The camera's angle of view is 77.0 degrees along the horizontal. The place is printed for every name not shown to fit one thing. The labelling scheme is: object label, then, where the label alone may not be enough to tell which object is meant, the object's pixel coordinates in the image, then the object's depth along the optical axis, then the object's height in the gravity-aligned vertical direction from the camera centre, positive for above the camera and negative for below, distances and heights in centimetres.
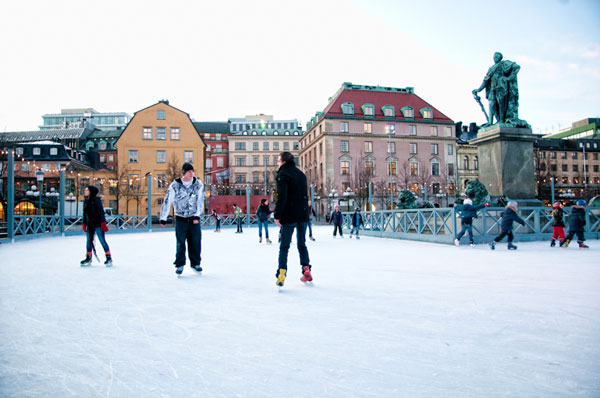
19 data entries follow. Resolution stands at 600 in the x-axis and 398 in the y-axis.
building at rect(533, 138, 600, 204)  6819 +668
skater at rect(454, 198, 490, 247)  1019 -48
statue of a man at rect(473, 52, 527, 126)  1145 +334
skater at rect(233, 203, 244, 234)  2221 -83
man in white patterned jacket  616 -13
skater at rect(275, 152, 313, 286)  488 -9
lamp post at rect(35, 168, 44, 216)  2059 +180
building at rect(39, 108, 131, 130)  10100 +2388
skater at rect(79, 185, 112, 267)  735 -27
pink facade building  5147 +838
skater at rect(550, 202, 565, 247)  1006 -68
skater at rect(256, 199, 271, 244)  1405 -40
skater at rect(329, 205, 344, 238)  1728 -78
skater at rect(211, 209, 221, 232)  2457 -136
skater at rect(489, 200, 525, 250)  928 -55
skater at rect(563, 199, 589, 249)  951 -63
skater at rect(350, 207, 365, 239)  1668 -76
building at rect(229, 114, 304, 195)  7150 +1072
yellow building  4438 +690
